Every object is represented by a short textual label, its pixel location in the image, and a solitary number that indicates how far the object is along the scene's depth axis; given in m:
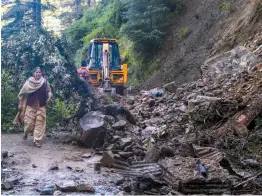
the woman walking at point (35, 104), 8.37
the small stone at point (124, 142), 7.71
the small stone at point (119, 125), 9.02
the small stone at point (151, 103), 13.02
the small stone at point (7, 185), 5.38
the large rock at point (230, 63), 10.04
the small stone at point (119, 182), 5.78
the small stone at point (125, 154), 7.14
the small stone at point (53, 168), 6.64
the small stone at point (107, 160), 6.85
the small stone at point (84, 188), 5.37
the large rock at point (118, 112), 9.94
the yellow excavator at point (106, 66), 15.86
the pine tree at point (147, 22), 19.94
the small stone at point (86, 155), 7.59
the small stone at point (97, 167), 6.65
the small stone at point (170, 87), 14.70
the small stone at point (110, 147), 7.80
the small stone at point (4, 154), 7.21
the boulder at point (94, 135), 8.35
